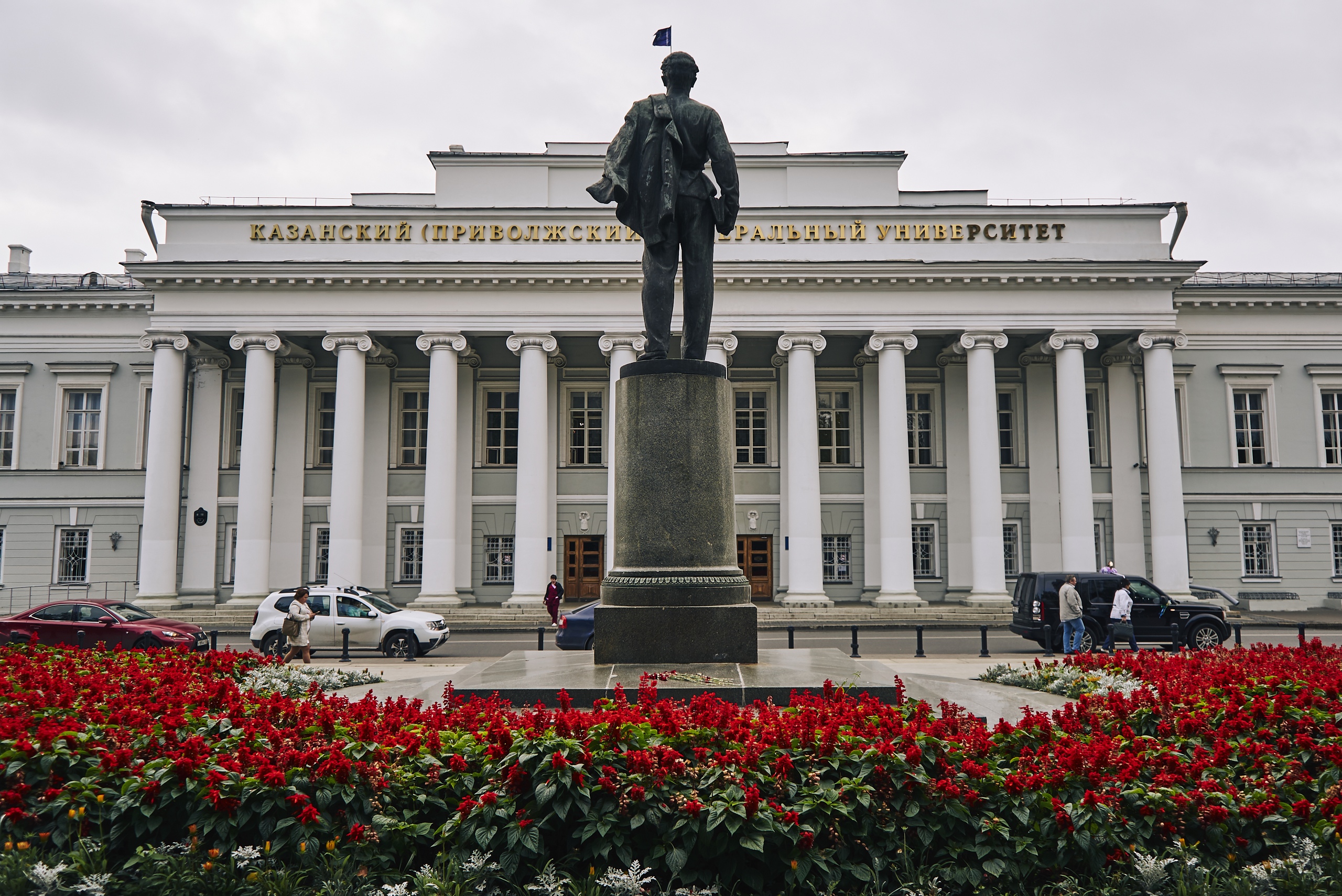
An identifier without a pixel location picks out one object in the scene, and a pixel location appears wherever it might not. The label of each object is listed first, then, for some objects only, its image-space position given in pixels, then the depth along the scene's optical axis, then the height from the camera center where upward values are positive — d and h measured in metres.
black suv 21.48 -1.69
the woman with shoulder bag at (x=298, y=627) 17.56 -1.60
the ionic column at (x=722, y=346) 32.00 +6.71
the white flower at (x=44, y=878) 4.26 -1.53
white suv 21.48 -1.93
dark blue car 19.86 -1.95
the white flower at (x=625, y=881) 4.33 -1.57
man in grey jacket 20.03 -1.56
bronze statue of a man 9.08 +3.43
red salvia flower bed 4.64 -1.31
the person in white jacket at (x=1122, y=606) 20.84 -1.44
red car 19.78 -1.88
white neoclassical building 32.31 +5.46
